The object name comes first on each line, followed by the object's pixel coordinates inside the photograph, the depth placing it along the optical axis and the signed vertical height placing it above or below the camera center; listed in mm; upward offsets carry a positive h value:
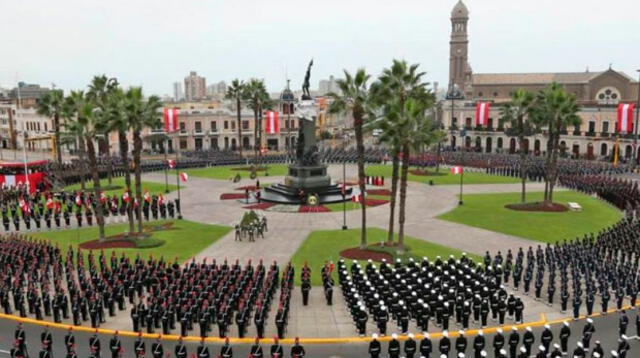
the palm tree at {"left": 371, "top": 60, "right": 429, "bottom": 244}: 32750 +2907
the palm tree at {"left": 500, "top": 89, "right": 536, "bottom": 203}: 47688 +2304
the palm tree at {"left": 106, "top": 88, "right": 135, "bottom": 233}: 34375 +1571
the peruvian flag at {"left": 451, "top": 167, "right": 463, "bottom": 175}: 49897 -3556
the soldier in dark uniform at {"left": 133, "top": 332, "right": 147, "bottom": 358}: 17906 -7293
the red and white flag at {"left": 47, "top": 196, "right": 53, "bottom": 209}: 42125 -5311
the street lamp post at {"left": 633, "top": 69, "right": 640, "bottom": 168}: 72562 -1572
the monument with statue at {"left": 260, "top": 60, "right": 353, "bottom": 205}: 51969 -3901
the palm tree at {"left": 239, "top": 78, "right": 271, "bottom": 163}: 79438 +6163
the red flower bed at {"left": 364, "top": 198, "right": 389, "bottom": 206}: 50603 -6661
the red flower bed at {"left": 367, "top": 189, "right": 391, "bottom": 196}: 56394 -6287
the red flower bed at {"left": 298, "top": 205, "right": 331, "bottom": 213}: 47578 -6828
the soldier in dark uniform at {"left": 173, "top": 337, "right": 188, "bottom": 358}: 18078 -7396
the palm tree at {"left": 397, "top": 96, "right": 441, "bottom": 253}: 30562 +262
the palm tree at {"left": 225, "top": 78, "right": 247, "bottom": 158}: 80200 +7026
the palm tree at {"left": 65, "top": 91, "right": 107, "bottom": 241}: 33719 +663
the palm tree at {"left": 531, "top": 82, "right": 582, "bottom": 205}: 45156 +1737
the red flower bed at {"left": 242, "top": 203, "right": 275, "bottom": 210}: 49375 -6762
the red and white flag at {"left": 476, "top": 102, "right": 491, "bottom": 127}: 79750 +2992
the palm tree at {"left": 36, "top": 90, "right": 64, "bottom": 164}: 58406 +3757
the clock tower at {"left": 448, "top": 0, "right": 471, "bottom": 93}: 128250 +21443
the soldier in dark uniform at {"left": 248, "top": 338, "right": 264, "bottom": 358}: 17688 -7322
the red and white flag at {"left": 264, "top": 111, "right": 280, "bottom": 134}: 86662 +2348
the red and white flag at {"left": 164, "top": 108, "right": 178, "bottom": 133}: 76062 +2379
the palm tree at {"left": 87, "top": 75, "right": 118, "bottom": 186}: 61062 +6045
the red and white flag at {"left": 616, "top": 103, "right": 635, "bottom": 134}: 67062 +1812
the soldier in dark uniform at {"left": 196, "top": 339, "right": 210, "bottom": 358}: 18016 -7475
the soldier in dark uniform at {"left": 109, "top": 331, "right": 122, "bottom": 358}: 18578 -7468
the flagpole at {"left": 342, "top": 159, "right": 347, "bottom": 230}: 40344 -7043
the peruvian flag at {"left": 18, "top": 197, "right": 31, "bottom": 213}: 41219 -5436
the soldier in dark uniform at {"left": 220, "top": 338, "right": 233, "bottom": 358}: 17500 -7220
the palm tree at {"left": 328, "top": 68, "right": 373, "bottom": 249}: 32594 +2077
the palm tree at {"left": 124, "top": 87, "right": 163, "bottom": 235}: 34969 +1570
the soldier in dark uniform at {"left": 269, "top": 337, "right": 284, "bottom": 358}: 17812 -7392
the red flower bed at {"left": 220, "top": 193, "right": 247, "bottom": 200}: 54519 -6349
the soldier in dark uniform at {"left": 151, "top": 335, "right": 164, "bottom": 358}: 17988 -7377
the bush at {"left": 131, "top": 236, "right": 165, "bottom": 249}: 35450 -7279
